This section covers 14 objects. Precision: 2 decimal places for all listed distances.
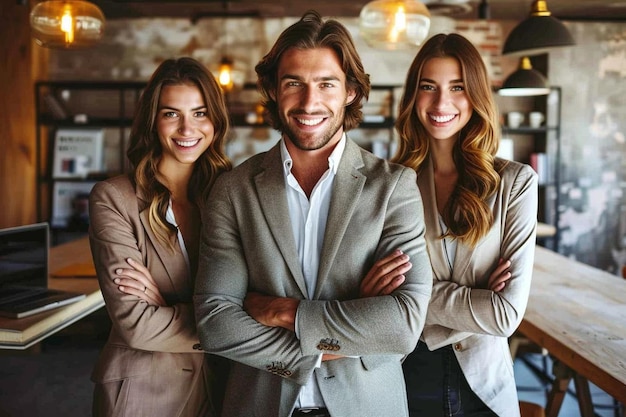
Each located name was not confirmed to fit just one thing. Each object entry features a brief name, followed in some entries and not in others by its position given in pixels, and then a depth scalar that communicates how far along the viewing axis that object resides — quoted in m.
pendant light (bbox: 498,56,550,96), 4.21
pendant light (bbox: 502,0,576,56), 3.23
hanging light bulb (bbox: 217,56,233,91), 5.48
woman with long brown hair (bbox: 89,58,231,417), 1.78
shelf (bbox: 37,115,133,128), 6.27
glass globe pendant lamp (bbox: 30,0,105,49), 3.10
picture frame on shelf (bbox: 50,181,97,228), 6.35
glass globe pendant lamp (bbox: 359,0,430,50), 3.10
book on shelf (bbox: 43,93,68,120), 6.21
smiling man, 1.50
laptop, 2.41
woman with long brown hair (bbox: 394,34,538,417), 1.81
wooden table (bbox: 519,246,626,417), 1.96
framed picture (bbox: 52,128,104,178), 6.34
